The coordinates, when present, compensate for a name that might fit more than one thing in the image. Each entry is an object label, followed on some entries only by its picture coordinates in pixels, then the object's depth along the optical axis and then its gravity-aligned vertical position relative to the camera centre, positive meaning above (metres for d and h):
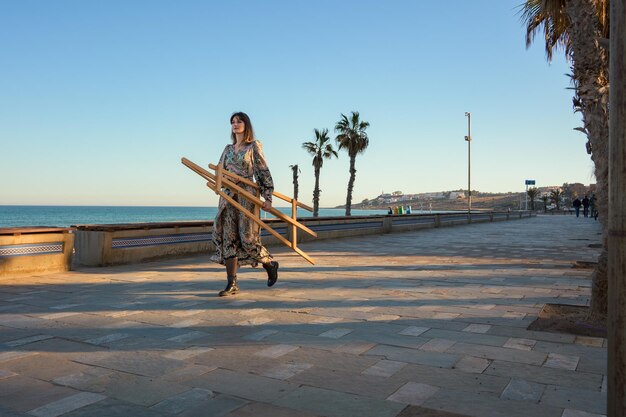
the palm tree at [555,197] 90.75 +1.95
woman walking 5.82 +0.02
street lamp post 41.88 +5.07
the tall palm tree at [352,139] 42.41 +5.77
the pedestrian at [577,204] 41.47 +0.26
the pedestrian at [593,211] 35.12 -0.28
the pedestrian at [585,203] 40.97 +0.34
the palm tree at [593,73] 8.34 +2.29
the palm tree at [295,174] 52.69 +3.38
